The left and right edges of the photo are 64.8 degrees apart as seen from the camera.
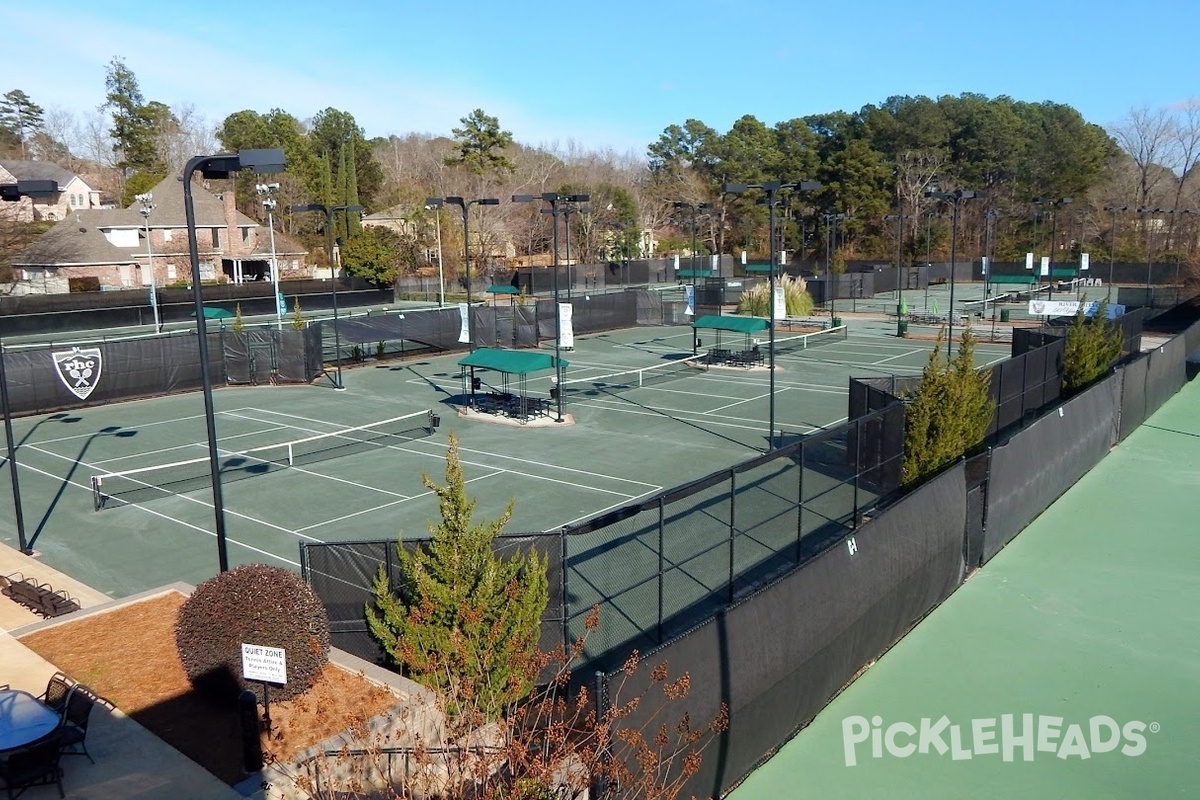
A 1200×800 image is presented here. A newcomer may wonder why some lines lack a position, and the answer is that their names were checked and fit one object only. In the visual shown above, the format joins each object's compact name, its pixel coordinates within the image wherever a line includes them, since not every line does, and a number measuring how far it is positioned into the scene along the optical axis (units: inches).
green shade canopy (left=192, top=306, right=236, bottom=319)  1966.0
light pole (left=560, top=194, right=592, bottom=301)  1307.7
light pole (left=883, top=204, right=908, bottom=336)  1957.3
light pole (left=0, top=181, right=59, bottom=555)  639.8
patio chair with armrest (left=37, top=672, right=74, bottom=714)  400.2
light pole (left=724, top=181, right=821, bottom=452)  882.8
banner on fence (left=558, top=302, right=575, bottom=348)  1267.2
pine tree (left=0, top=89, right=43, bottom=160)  5359.3
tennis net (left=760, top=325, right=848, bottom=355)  1790.1
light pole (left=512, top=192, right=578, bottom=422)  1154.0
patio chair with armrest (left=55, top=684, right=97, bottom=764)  382.9
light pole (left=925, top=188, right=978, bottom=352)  1489.9
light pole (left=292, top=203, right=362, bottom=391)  1467.8
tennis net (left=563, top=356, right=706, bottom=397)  1396.4
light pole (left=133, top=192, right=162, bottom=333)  2118.4
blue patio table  355.6
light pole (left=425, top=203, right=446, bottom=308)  2647.6
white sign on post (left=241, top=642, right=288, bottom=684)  373.1
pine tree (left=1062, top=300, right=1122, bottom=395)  1101.1
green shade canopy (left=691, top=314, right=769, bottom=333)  1507.1
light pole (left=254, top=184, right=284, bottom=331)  1793.8
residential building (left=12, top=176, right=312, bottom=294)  2994.6
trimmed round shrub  430.9
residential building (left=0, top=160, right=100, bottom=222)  3816.4
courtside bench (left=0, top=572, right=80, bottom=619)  577.0
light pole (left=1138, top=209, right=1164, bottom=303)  2297.9
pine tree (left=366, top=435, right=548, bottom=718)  391.2
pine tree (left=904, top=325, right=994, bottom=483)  704.4
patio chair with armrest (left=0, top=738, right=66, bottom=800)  354.3
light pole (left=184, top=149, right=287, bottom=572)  486.6
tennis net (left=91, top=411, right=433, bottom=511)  881.5
